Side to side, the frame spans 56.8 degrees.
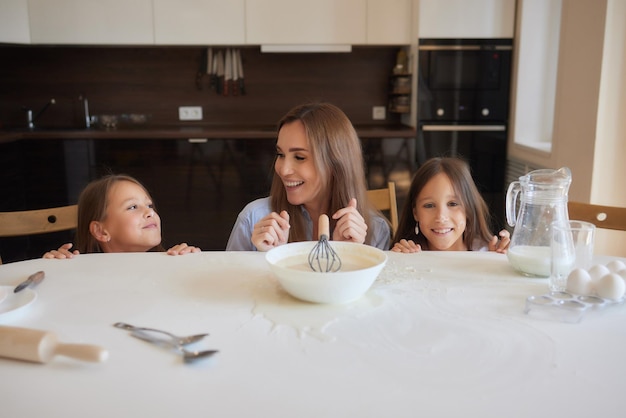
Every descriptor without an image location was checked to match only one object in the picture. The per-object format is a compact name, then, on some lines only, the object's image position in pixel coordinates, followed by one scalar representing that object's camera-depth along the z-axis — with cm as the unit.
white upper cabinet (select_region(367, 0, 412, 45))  357
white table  68
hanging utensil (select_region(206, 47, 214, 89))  385
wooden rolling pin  77
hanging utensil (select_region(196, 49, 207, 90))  391
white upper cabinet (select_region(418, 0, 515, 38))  335
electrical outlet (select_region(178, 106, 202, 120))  399
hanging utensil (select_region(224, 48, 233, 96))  387
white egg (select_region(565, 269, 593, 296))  100
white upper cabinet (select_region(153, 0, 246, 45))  352
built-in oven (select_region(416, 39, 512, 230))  341
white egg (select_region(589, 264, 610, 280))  101
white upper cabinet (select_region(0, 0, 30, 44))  338
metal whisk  110
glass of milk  104
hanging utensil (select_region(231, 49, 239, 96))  385
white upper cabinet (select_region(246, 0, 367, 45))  353
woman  161
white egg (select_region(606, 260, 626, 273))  106
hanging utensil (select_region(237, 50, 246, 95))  389
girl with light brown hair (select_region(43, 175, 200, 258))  166
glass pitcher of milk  112
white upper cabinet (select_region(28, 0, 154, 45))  348
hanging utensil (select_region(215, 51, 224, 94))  389
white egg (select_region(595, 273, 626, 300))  97
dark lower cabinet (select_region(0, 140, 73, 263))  340
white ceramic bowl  93
